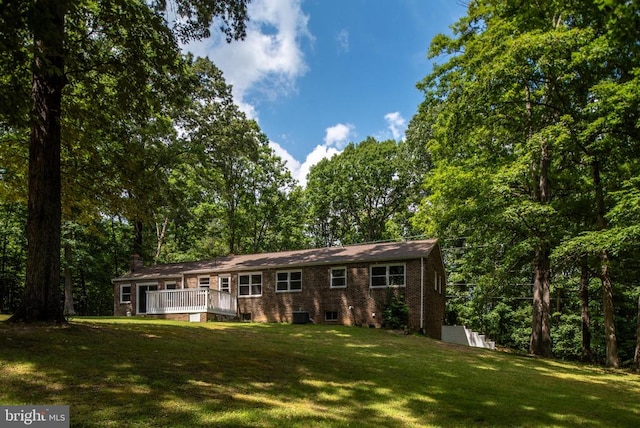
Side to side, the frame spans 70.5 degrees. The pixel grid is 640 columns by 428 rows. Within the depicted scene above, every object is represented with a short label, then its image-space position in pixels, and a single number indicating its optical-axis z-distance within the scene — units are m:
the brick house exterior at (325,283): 21.50
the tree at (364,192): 41.66
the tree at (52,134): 9.92
